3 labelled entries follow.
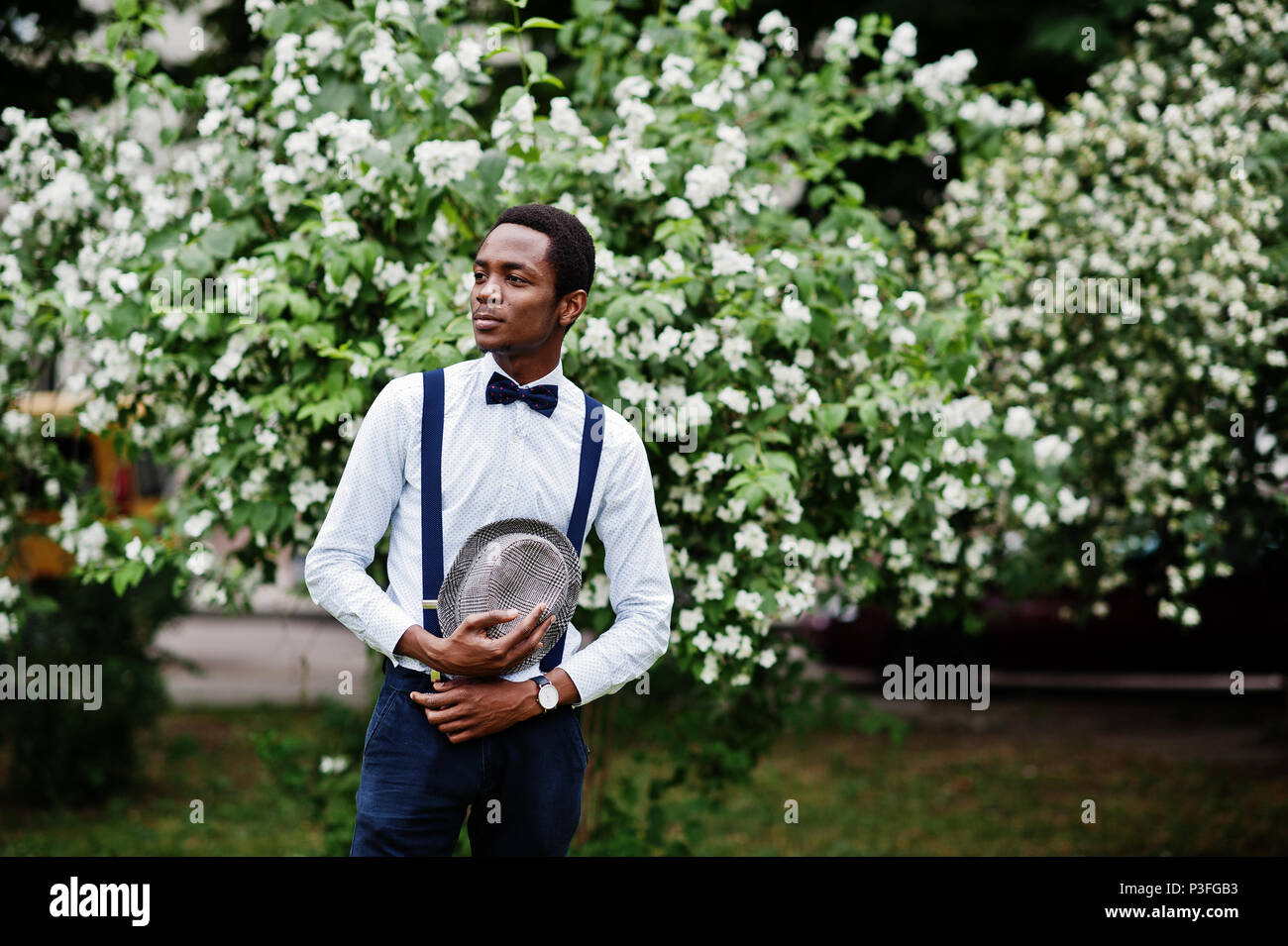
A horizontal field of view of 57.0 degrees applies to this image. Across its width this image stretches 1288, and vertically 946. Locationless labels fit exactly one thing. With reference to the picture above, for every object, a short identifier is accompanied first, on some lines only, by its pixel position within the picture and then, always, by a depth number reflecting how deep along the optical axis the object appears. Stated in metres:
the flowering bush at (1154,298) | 4.69
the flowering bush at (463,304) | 3.60
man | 2.42
